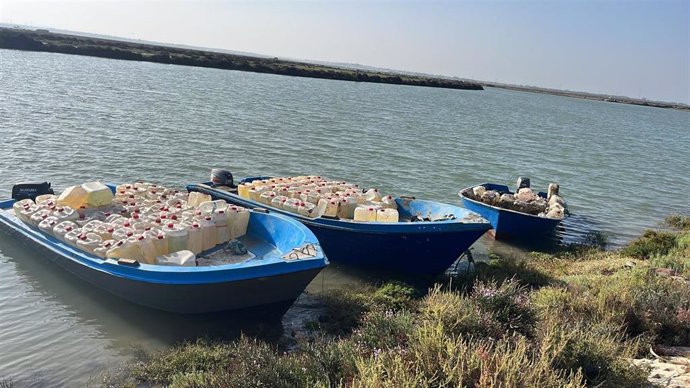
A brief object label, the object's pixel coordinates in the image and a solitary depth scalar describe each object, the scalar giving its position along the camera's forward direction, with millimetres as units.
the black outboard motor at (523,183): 18255
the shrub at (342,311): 8516
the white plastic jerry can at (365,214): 11289
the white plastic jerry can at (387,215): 11102
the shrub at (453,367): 4629
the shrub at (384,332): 6305
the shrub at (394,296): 9328
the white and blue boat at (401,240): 10422
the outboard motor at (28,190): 11922
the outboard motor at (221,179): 13500
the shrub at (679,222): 19156
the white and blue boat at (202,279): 7812
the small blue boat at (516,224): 14039
